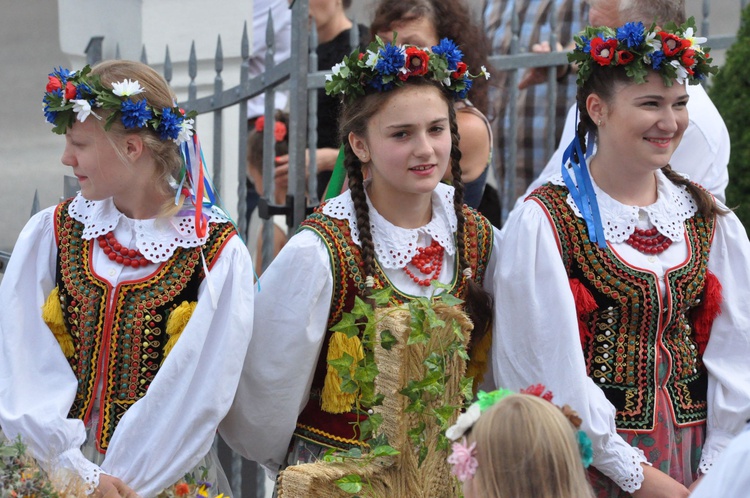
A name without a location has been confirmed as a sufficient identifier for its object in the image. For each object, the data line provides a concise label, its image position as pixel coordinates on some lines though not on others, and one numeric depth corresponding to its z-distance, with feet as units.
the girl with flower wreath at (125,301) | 21.15
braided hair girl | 21.81
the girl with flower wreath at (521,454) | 15.66
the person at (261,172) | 32.39
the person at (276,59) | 35.03
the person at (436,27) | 30.50
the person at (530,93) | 35.39
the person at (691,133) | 27.43
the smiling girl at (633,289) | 21.66
